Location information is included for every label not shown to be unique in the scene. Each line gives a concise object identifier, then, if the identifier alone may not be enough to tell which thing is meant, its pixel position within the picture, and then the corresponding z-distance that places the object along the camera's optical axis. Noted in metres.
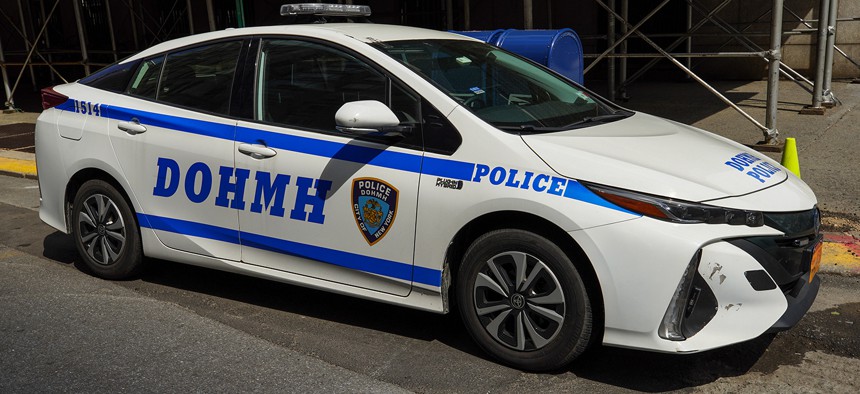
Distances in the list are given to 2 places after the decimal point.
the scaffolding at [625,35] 8.62
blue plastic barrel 7.23
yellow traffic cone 6.27
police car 3.67
